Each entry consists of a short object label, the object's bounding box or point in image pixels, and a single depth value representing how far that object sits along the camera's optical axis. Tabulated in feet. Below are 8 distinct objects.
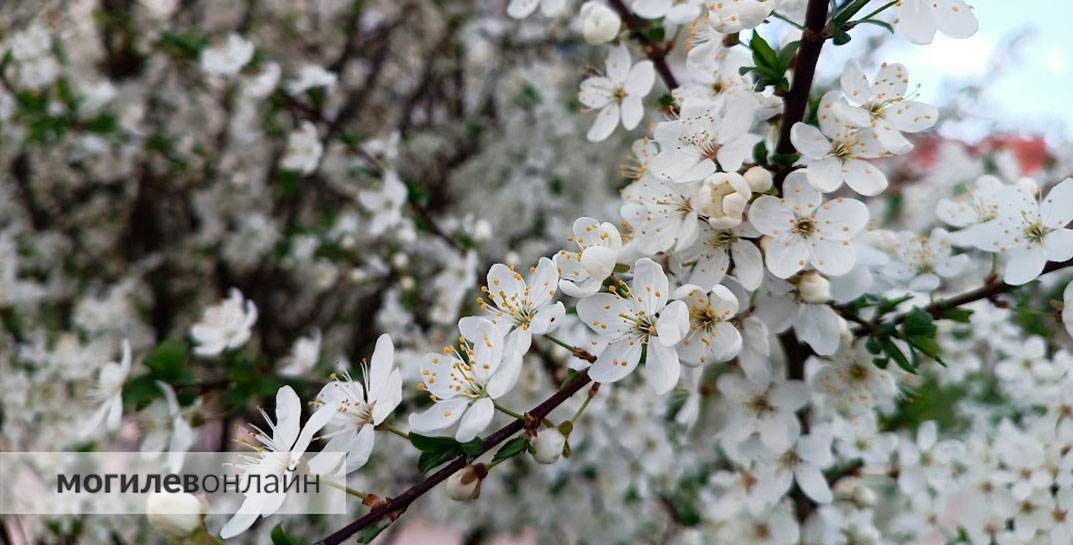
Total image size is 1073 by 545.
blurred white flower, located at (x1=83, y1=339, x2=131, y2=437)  1.26
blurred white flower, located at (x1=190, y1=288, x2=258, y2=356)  1.36
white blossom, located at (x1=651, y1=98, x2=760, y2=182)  1.03
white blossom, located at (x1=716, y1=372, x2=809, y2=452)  1.15
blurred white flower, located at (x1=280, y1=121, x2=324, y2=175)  1.61
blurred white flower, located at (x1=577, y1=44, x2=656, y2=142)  1.19
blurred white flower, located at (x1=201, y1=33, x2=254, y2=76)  1.56
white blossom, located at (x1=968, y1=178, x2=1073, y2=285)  1.07
